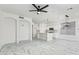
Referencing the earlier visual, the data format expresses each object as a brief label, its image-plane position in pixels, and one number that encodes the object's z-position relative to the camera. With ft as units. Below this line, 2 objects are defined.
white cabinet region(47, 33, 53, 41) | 18.83
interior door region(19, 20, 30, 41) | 14.04
